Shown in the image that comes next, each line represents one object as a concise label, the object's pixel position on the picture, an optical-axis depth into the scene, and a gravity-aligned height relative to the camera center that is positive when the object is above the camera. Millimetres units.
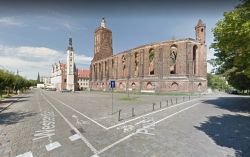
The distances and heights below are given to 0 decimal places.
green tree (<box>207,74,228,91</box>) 55235 -1415
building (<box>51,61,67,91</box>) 57505 +3240
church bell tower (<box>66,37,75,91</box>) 51782 +5916
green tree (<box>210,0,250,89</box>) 8102 +3755
